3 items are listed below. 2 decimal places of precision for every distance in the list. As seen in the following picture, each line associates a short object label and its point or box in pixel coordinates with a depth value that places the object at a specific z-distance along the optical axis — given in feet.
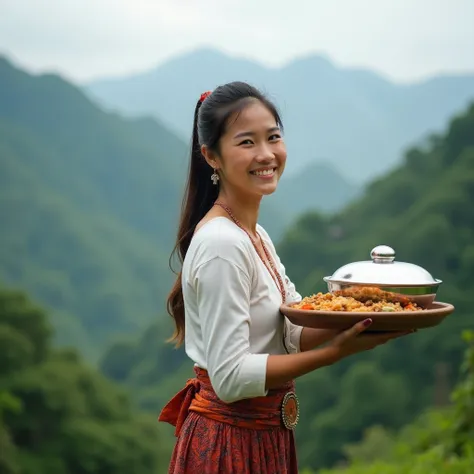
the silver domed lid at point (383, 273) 7.20
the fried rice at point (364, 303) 7.03
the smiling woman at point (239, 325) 6.97
